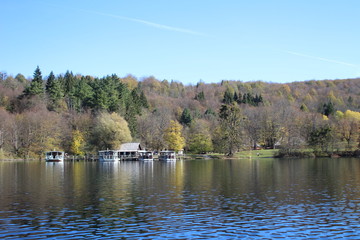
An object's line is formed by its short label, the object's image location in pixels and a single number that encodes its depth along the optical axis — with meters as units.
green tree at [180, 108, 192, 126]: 148.11
